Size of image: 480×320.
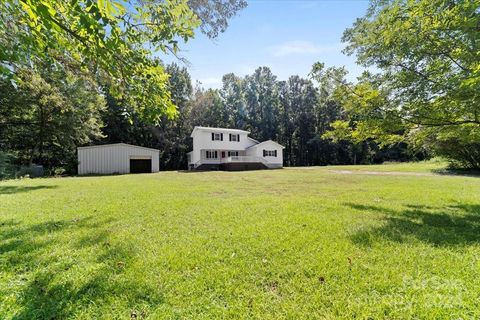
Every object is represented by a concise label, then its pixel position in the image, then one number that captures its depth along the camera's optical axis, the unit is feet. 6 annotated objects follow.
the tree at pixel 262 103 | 146.92
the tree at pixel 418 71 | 17.98
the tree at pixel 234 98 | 147.74
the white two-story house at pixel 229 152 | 97.19
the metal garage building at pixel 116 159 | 76.54
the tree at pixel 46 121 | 61.11
